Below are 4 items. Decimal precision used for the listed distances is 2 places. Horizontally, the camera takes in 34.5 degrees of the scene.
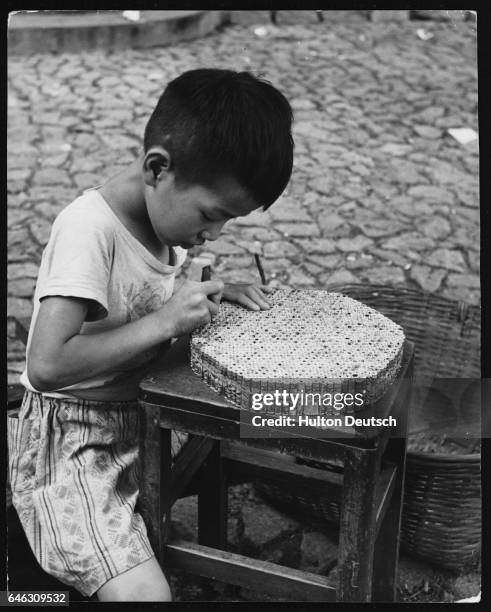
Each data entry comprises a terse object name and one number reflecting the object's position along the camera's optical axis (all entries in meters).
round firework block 1.48
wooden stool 1.50
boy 1.56
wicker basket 2.16
